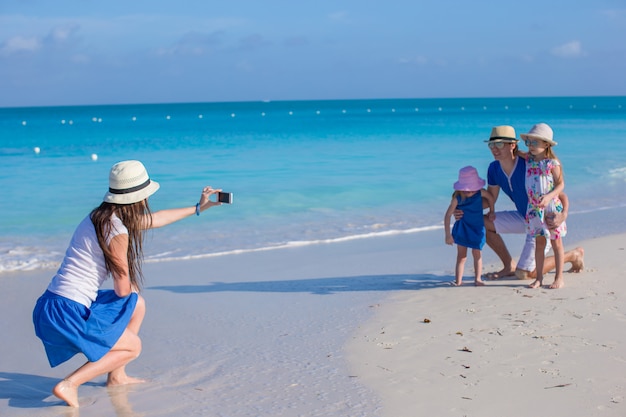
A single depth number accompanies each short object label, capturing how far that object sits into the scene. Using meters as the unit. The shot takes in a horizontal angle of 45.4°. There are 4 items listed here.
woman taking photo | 3.77
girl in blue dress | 6.07
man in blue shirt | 6.11
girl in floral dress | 5.89
